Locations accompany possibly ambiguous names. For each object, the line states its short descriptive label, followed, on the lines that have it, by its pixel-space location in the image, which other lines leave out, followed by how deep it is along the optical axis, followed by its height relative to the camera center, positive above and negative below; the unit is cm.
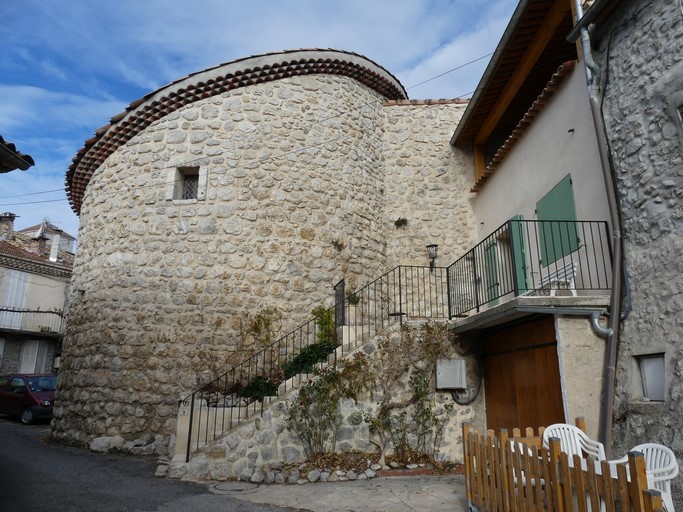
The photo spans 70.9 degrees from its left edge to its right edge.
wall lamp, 1116 +291
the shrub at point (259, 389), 775 -14
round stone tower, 855 +286
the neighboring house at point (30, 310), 1942 +274
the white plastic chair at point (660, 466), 334 -59
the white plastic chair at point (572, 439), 460 -52
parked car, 1308 -50
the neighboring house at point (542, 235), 536 +216
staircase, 706 +24
